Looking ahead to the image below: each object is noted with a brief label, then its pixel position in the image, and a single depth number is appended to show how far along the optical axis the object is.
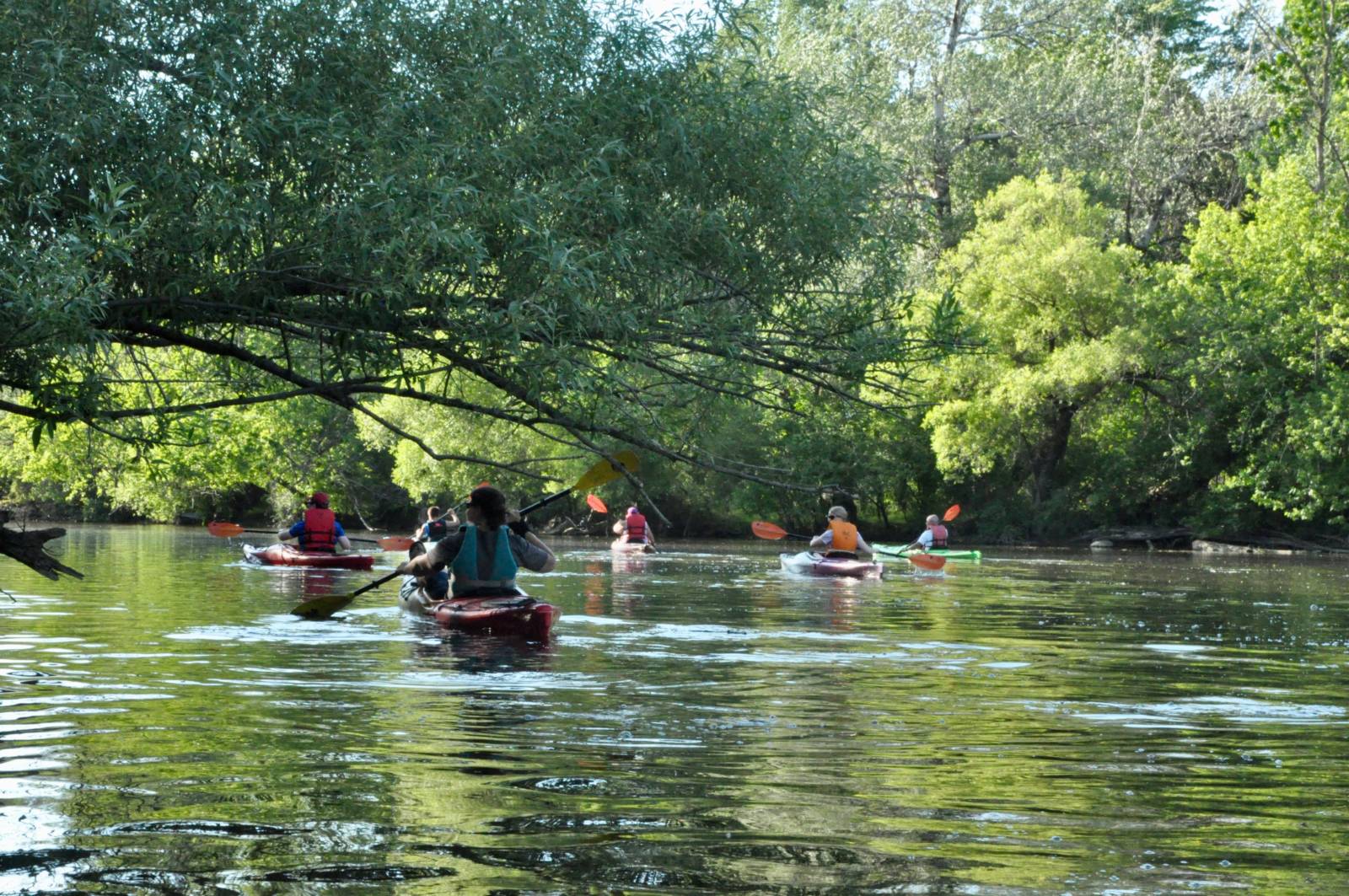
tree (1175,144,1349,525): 38.22
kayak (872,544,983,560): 31.38
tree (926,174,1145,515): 40.59
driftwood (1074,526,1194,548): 43.28
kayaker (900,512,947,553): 32.03
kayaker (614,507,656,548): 34.03
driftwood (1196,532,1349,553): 40.94
